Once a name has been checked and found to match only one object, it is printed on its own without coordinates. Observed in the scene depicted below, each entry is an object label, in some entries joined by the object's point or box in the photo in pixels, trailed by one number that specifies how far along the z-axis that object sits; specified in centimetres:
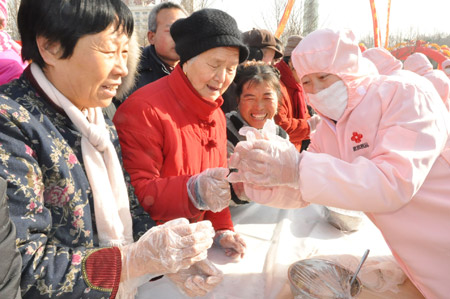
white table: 130
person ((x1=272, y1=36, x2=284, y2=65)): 393
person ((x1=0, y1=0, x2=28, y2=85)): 178
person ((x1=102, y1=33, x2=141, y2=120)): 130
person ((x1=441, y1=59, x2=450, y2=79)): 375
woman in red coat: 142
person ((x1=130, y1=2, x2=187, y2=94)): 281
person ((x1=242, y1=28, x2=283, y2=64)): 368
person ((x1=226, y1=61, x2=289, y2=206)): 239
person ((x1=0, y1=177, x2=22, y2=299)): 65
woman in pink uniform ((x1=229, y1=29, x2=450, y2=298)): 107
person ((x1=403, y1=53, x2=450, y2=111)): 250
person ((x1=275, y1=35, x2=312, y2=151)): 317
